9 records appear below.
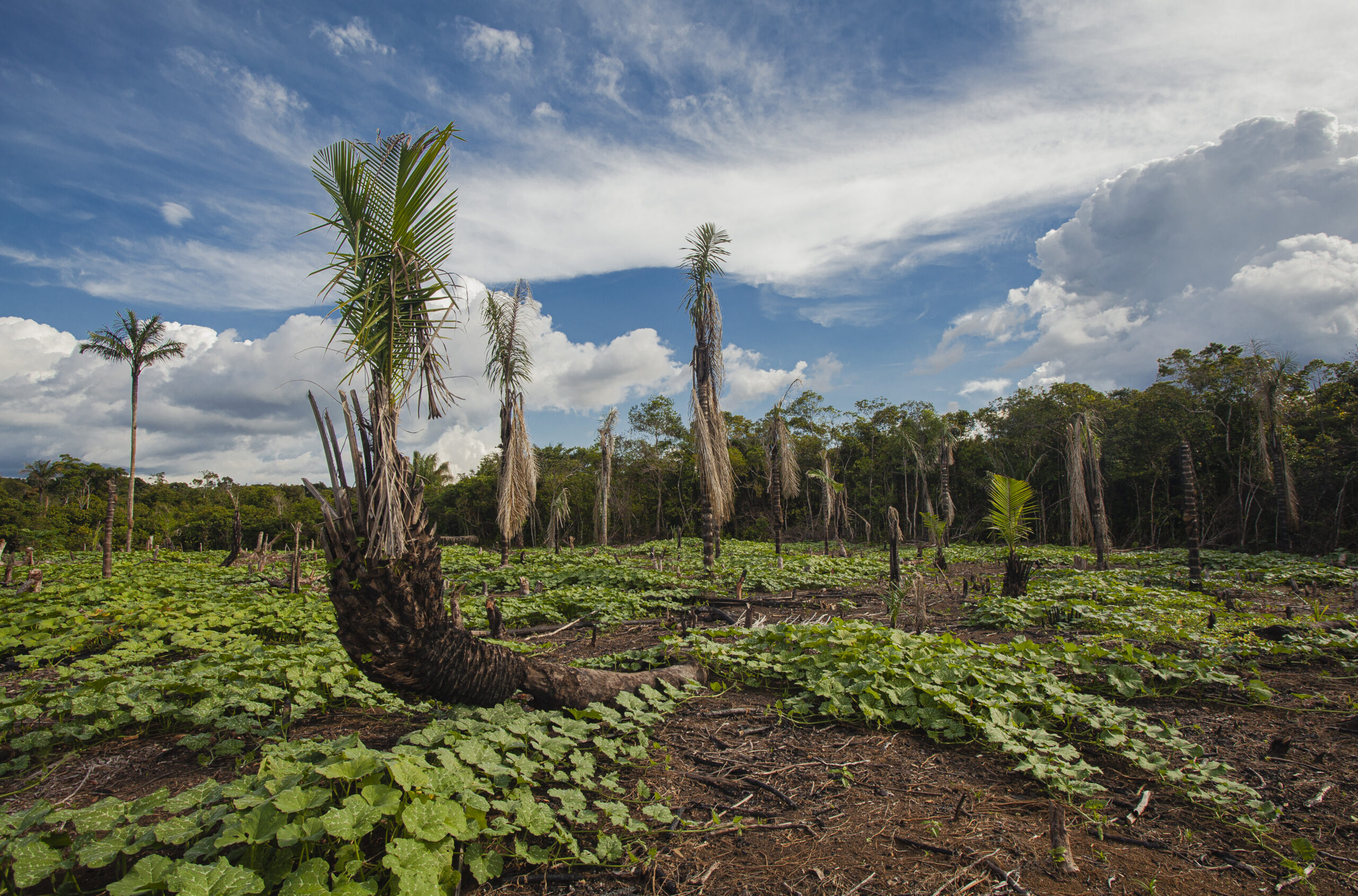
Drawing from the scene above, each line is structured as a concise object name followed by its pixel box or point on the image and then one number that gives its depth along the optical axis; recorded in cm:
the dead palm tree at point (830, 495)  1636
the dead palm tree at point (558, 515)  1825
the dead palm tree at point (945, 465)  1873
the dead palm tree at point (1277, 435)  1491
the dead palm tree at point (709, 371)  1223
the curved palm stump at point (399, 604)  283
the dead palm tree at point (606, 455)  1816
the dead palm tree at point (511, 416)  1329
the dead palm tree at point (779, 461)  1436
